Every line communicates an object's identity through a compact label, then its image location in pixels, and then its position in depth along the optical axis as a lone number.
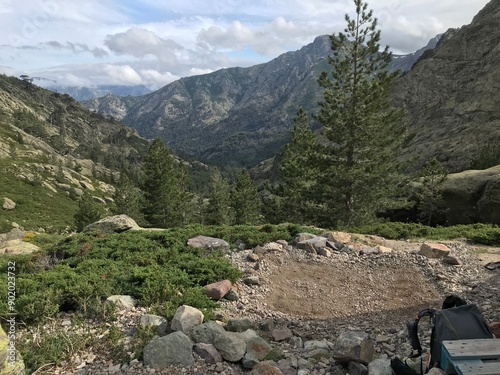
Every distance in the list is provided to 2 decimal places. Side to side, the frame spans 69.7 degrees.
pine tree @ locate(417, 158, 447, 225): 29.41
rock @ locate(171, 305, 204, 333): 8.08
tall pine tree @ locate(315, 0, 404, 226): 25.75
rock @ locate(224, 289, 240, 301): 10.73
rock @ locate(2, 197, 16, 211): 66.75
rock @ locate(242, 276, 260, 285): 11.95
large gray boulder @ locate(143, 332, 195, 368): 7.20
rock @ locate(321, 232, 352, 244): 15.91
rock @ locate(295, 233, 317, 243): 15.62
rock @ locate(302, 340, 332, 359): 7.59
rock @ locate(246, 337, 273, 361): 7.48
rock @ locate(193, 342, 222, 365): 7.33
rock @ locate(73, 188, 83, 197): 96.88
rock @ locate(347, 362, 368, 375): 6.63
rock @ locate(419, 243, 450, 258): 13.70
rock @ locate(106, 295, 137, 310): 9.52
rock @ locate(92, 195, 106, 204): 101.76
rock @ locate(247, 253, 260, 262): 13.84
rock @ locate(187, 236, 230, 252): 15.19
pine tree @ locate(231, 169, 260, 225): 57.59
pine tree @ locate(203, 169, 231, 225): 60.06
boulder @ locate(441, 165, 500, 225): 25.39
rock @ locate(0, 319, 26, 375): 6.29
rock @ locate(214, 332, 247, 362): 7.40
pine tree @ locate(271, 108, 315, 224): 39.41
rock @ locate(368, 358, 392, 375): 6.10
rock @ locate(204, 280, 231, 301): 10.49
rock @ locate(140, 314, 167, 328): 8.33
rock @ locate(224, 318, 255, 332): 8.69
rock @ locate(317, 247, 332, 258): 14.32
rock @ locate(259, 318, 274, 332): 8.93
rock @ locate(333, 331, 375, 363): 6.88
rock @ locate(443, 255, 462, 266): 13.13
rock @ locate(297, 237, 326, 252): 14.75
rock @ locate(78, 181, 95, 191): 110.07
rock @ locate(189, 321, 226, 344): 7.79
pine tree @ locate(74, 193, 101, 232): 51.00
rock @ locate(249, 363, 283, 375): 6.73
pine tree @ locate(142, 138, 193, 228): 49.38
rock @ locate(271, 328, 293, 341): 8.62
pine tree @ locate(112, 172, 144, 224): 61.41
